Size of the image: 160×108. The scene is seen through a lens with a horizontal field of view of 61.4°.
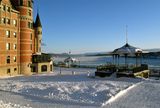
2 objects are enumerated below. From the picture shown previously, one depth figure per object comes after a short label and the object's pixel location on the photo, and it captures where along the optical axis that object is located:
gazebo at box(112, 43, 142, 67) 21.58
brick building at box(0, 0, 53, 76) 23.37
